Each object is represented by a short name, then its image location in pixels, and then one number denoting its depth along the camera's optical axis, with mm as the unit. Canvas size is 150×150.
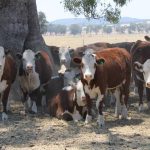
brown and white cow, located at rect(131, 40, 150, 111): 11148
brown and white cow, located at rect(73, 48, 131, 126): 9672
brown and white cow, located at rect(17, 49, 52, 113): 11320
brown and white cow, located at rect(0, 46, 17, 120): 10539
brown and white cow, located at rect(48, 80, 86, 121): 10484
